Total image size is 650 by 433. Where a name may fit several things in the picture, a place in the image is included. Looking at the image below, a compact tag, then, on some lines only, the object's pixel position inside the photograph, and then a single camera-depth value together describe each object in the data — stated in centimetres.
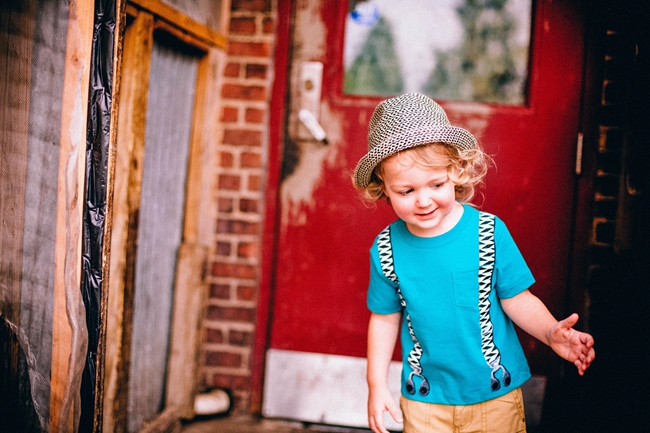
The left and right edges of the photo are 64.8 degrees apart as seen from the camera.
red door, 223
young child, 144
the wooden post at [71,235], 136
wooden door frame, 182
